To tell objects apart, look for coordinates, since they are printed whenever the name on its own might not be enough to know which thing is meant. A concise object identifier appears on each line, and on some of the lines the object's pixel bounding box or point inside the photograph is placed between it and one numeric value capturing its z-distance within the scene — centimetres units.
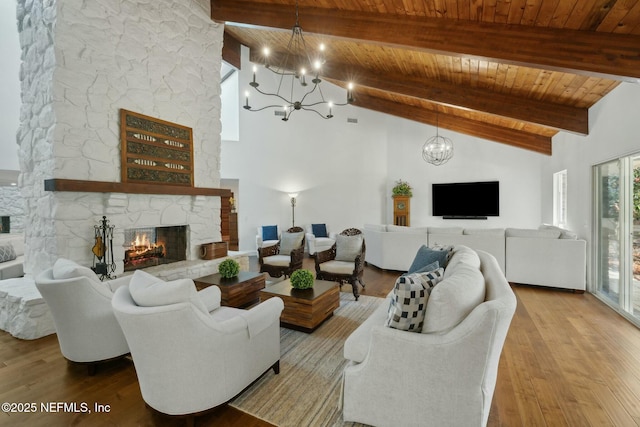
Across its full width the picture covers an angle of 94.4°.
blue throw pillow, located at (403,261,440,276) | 228
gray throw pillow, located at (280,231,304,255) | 525
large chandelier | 671
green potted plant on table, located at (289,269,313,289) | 332
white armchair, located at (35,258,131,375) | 223
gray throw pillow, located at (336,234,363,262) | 457
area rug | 191
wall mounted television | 809
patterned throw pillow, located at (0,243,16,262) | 455
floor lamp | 851
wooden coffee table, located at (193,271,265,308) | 357
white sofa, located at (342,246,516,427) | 150
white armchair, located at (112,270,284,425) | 162
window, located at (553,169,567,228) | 629
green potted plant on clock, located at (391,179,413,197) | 874
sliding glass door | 353
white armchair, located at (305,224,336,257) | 776
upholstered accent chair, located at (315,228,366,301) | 423
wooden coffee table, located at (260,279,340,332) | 311
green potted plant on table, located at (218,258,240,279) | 388
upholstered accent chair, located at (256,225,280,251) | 744
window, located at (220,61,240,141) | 798
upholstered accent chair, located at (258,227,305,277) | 482
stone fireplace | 324
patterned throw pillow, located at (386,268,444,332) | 170
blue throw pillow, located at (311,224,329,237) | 835
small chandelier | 841
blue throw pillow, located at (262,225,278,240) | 775
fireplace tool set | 345
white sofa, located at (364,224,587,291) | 456
